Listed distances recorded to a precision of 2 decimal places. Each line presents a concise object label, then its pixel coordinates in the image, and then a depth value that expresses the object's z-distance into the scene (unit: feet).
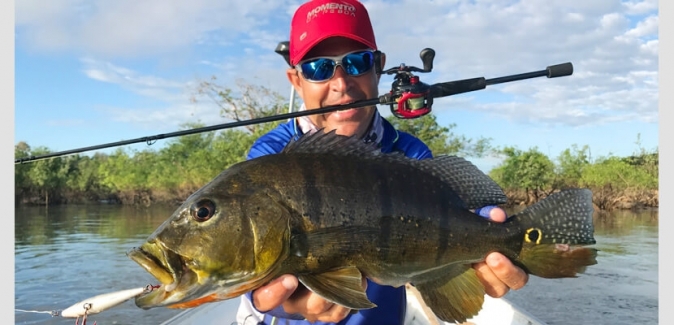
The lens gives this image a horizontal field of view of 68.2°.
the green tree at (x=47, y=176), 152.35
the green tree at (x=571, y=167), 115.24
